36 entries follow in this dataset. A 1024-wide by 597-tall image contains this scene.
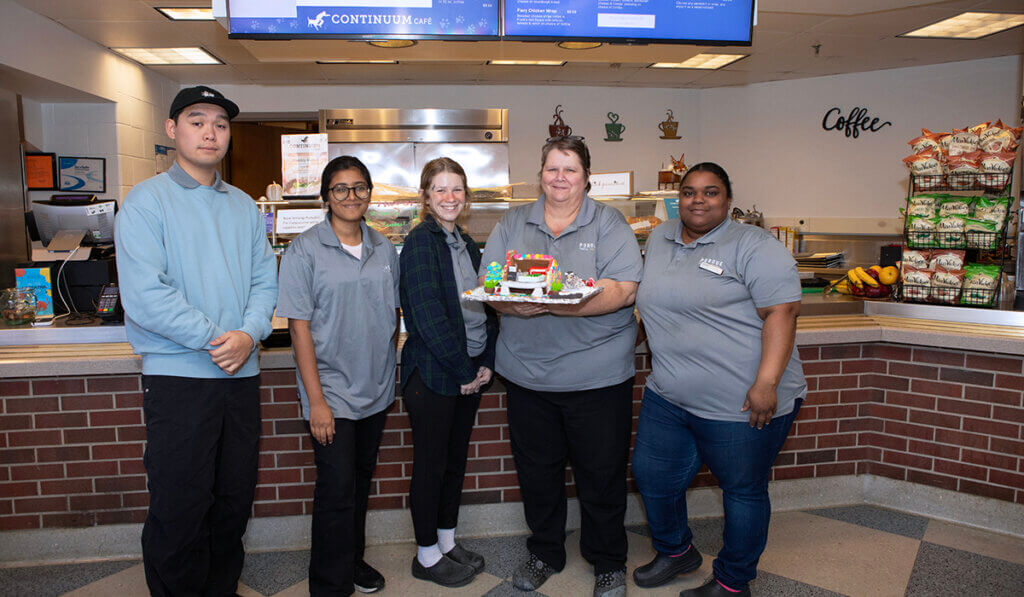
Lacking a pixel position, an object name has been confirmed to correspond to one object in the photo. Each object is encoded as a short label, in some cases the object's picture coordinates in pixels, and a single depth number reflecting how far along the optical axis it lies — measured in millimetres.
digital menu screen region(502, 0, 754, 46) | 2871
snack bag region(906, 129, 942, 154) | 3059
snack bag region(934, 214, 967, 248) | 3014
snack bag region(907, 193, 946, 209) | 3082
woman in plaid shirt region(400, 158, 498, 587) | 2191
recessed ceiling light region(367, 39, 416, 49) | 3021
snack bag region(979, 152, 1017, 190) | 2891
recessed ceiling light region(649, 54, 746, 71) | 5910
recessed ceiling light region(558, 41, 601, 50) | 3448
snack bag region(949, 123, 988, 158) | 2947
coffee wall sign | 6324
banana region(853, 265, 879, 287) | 3327
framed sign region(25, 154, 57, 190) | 5430
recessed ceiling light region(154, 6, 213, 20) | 4316
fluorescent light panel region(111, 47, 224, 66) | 5504
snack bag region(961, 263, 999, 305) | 2986
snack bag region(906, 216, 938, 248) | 3078
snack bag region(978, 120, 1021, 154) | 2883
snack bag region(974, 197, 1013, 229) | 2932
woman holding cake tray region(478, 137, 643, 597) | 2234
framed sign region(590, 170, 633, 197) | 3176
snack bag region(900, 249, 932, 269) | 3123
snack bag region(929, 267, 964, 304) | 3049
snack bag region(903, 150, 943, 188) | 3029
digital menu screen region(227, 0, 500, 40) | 2777
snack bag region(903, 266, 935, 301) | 3123
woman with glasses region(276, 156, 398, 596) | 2119
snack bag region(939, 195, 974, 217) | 3004
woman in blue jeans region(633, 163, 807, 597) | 2092
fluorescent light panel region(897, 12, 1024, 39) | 4738
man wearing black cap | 1868
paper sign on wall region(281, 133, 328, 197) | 2982
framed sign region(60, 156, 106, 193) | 5566
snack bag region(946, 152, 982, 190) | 2934
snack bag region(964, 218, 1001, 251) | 2945
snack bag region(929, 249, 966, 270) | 3037
